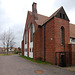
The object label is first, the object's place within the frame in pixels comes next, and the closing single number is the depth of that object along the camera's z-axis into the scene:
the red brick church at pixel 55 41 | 13.50
